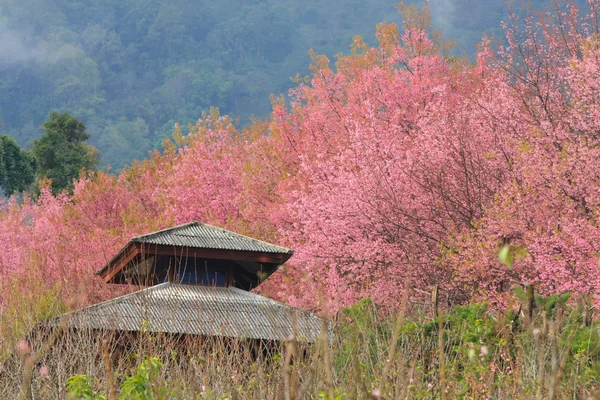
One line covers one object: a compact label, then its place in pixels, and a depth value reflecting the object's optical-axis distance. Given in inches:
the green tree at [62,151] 4165.8
